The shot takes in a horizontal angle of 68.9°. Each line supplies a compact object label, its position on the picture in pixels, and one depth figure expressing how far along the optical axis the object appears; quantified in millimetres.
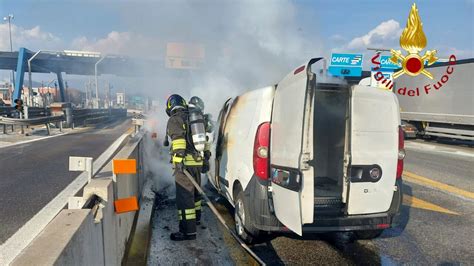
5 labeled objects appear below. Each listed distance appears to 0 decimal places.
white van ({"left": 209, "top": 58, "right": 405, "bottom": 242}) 2939
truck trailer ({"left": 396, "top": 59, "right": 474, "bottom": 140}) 13146
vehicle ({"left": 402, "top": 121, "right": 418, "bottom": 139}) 15594
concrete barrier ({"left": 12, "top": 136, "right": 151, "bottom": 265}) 1516
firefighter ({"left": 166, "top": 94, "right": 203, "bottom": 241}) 4004
